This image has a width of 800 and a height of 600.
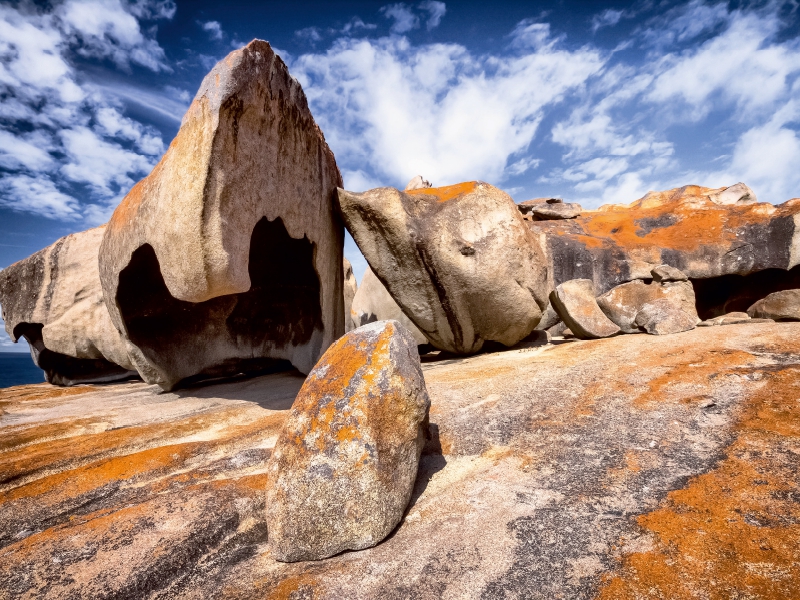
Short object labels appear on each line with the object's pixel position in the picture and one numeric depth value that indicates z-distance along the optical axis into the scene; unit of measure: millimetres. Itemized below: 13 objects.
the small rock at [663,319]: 5176
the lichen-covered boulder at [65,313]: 7375
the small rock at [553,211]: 11336
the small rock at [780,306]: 4801
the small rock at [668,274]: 6266
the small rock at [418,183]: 11625
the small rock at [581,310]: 5973
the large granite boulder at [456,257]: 5766
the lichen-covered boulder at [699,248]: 8039
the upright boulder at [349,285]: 11609
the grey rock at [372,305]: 7859
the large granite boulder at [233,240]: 3783
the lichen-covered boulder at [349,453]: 1903
